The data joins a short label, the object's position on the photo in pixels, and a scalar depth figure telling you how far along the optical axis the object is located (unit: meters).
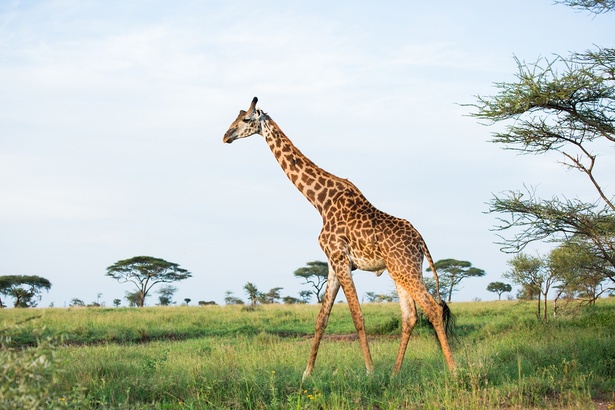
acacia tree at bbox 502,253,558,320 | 22.55
